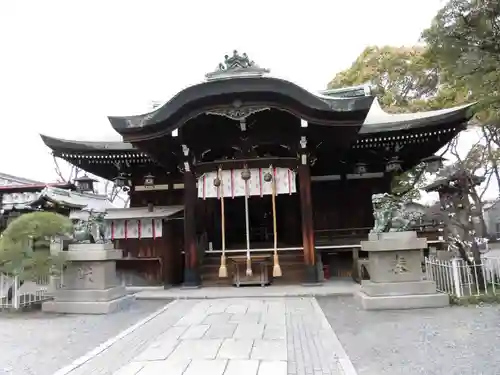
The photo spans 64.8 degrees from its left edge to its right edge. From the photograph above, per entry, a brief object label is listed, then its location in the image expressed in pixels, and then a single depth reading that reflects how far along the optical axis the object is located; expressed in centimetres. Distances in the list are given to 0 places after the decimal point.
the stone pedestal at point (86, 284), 719
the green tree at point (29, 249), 709
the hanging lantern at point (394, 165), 1152
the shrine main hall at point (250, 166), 900
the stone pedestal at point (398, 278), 660
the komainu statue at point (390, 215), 708
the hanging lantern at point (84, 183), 1642
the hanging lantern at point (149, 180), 1225
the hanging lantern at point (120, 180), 1258
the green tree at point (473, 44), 620
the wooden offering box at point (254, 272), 989
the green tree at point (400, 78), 1759
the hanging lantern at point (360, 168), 1183
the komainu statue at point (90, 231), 777
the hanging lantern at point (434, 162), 1213
